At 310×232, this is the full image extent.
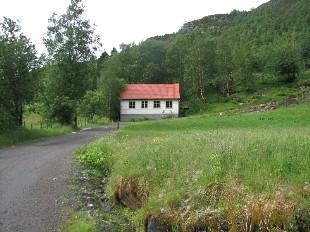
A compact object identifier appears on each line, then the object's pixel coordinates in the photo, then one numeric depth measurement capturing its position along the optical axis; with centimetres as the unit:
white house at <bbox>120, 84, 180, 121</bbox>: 6624
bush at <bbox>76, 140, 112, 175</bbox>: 1429
